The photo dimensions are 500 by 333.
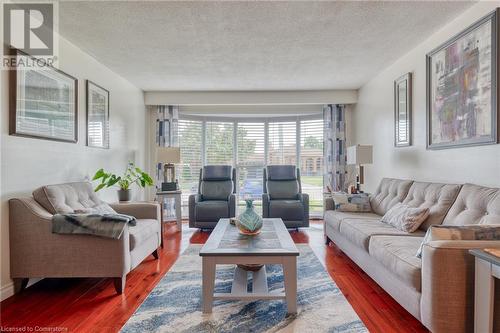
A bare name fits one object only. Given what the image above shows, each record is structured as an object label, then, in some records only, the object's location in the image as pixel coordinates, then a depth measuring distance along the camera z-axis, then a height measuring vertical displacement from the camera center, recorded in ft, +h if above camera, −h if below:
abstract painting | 7.77 +2.31
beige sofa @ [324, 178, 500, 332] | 5.44 -1.95
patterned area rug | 6.40 -3.42
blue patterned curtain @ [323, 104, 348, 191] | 18.20 +1.17
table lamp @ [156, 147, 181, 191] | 16.11 +0.55
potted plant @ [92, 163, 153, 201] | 11.59 -0.62
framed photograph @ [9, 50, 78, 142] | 8.14 +1.97
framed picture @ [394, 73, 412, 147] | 11.86 +2.36
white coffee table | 6.89 -2.15
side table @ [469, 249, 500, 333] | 4.85 -2.03
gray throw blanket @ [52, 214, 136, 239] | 7.87 -1.53
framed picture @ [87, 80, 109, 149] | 11.78 +2.13
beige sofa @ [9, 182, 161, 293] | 7.93 -2.21
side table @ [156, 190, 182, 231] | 15.44 -1.59
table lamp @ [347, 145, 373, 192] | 13.94 +0.59
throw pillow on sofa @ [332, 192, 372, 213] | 12.42 -1.51
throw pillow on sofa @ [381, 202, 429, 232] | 8.73 -1.54
